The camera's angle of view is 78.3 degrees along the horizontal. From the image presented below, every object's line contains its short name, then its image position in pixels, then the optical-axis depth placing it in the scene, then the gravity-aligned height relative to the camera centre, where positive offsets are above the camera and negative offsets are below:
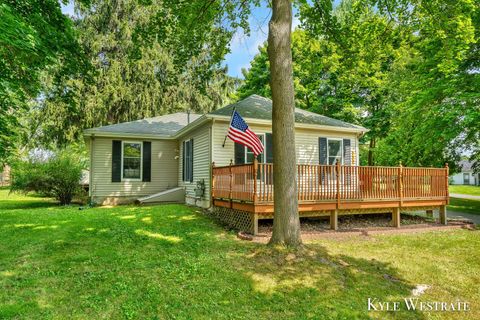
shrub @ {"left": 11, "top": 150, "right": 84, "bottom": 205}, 12.77 -0.18
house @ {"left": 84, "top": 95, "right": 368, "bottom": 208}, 10.21 +0.87
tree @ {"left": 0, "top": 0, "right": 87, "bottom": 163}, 4.86 +2.63
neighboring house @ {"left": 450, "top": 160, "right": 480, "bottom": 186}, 45.24 -0.85
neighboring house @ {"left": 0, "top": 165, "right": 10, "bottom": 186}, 33.61 -0.62
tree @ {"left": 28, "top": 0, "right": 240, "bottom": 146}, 20.09 +6.37
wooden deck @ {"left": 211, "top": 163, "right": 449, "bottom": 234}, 7.62 -0.49
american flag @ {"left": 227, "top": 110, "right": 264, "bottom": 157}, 8.22 +1.04
